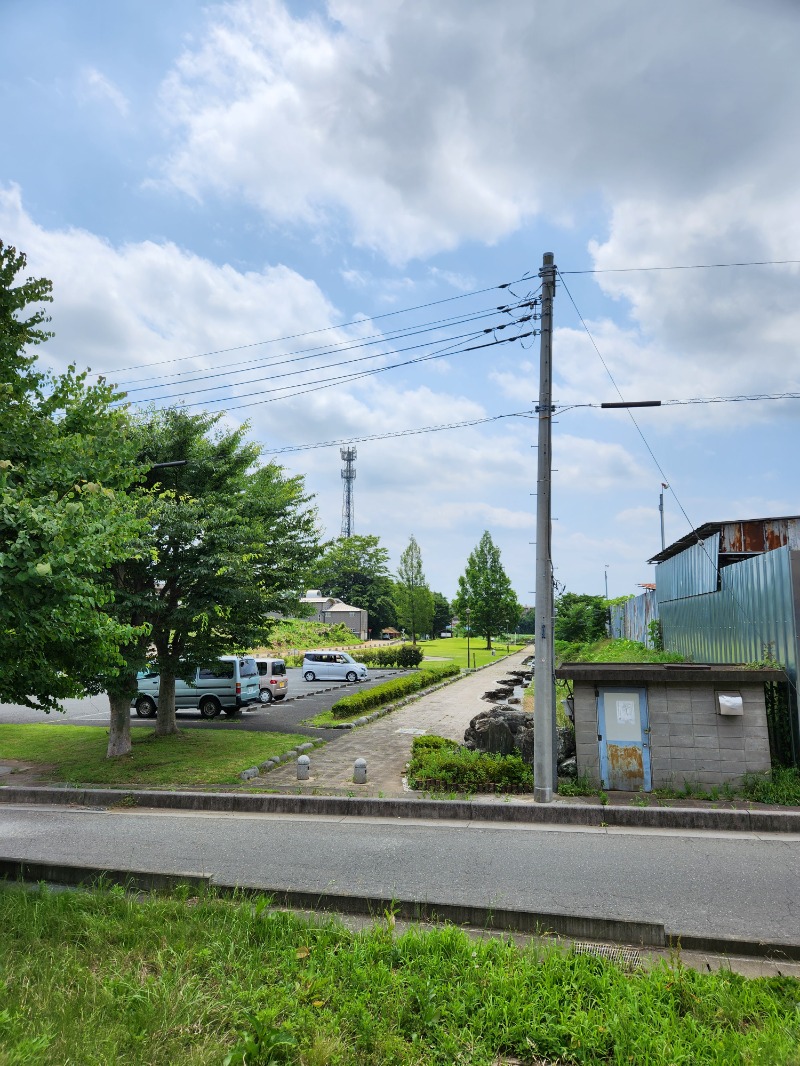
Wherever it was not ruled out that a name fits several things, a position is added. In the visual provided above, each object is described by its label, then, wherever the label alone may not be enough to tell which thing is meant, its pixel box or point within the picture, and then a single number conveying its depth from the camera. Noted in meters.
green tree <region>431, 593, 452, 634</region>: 103.26
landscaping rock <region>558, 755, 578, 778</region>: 11.40
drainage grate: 5.04
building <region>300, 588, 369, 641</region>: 73.84
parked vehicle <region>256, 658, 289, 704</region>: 25.33
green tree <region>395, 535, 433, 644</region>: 54.03
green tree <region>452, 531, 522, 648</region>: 57.16
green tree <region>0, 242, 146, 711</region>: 5.83
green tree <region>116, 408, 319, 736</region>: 14.13
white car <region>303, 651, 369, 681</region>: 34.12
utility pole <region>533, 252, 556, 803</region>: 10.54
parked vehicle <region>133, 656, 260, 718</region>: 21.77
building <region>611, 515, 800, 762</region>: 10.63
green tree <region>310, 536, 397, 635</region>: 83.42
